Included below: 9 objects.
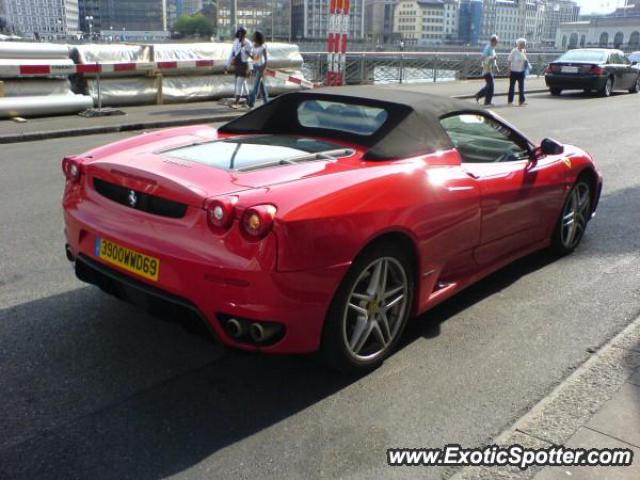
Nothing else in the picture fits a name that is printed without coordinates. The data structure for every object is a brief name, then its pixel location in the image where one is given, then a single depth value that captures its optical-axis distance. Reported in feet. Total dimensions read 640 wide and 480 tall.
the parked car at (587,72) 70.23
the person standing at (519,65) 58.90
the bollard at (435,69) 80.03
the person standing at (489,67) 57.98
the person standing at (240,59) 48.85
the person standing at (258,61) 48.83
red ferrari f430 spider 9.62
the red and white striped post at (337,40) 64.39
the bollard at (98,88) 42.44
